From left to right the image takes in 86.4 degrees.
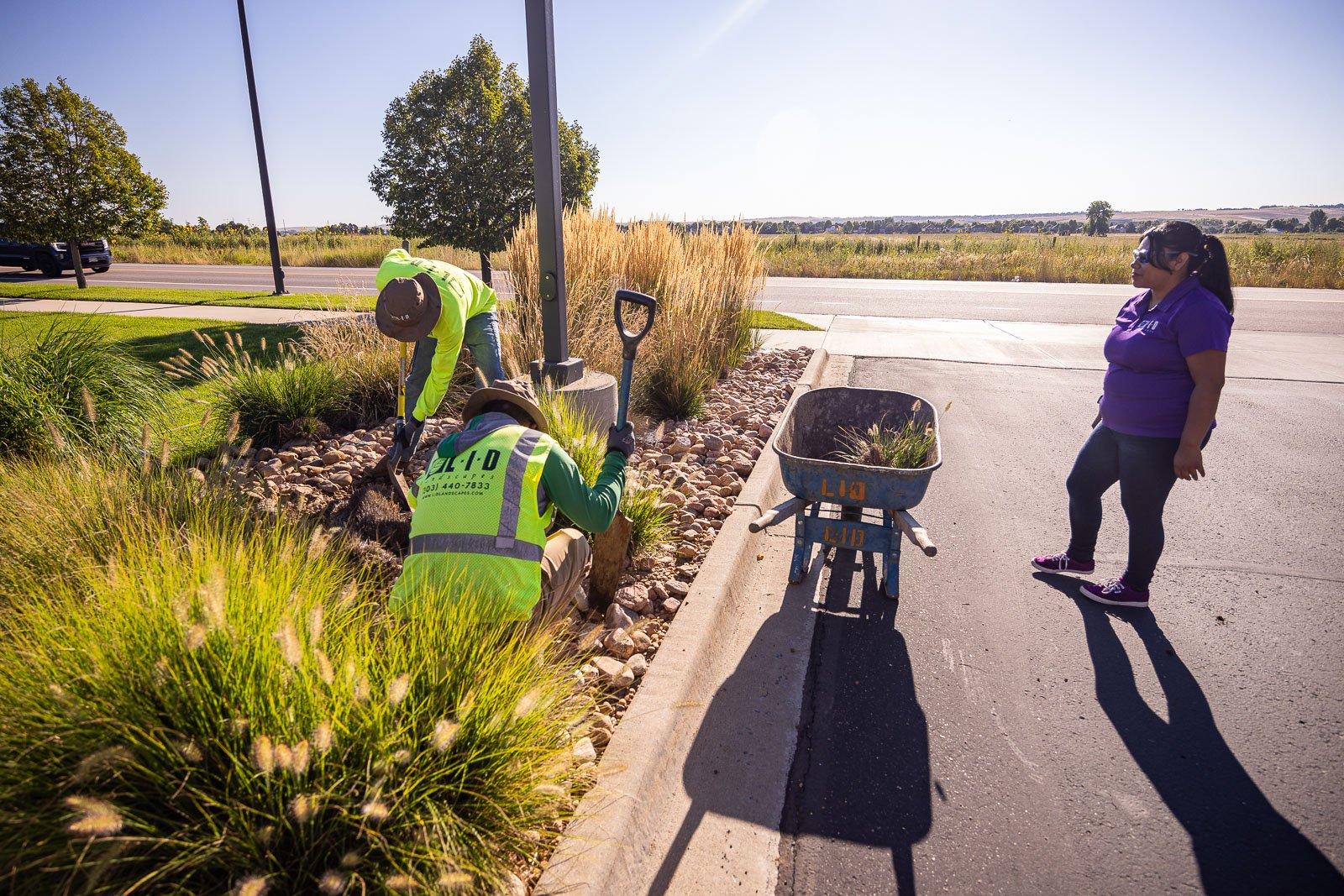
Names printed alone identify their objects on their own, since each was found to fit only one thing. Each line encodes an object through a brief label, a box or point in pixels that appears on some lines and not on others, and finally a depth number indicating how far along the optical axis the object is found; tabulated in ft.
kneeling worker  8.20
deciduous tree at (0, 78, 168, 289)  47.57
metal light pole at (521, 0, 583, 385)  16.66
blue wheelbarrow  11.70
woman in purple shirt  10.95
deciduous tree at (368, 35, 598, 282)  43.01
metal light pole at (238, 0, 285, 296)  45.39
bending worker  13.30
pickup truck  71.10
